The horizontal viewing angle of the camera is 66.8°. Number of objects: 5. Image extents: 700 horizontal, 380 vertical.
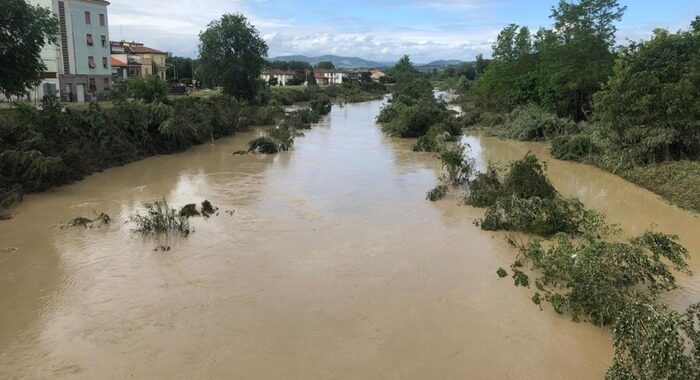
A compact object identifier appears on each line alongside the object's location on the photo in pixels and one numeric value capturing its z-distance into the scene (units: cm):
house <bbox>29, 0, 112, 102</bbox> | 4119
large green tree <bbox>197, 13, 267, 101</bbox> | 4294
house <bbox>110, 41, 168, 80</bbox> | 6306
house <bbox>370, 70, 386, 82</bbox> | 14814
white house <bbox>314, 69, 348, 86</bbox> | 12846
